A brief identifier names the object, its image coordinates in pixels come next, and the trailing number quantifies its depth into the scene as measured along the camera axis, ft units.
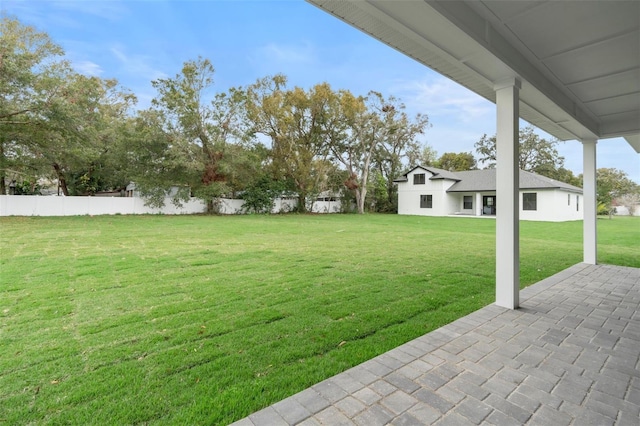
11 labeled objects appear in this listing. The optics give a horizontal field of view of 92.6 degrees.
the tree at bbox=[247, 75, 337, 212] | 66.90
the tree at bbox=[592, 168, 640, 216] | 73.82
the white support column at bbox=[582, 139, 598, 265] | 18.34
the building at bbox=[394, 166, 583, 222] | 62.38
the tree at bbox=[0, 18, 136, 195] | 35.32
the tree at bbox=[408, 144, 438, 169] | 99.60
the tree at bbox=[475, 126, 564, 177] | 99.30
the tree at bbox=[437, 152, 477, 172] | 115.14
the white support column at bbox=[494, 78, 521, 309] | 10.91
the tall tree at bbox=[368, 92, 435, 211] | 80.07
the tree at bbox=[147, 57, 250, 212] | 56.90
